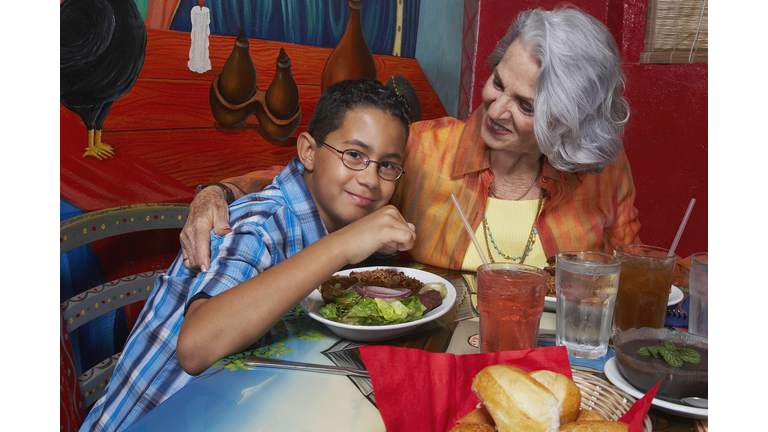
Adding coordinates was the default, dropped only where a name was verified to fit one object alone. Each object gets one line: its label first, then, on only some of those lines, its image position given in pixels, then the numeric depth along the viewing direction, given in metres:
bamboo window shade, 2.58
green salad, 1.01
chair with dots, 1.33
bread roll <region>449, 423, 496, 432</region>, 0.61
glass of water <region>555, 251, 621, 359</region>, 0.95
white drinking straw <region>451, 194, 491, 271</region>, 0.95
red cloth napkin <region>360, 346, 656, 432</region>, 0.66
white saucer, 0.71
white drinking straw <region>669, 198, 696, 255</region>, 1.06
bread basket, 0.71
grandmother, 1.65
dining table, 0.70
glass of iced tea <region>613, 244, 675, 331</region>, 1.03
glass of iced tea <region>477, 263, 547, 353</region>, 0.90
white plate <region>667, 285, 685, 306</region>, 1.21
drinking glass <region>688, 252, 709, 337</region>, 1.04
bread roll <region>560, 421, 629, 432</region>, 0.57
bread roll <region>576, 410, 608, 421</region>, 0.65
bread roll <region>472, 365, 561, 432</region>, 0.58
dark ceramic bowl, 0.72
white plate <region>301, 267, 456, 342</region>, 0.95
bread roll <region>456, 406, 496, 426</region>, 0.65
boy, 0.98
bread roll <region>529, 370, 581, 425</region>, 0.63
